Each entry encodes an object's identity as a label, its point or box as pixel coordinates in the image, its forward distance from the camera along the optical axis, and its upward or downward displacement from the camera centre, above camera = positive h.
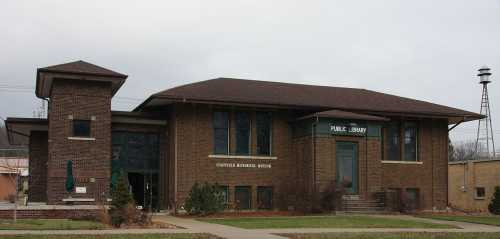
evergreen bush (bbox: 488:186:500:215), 38.14 -2.05
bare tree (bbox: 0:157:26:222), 24.60 -0.30
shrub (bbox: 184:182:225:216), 31.88 -1.70
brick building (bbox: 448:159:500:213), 46.56 -1.10
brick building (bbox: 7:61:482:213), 33.09 +1.20
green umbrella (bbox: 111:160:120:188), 34.25 -0.30
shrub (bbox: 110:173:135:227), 22.75 -1.30
